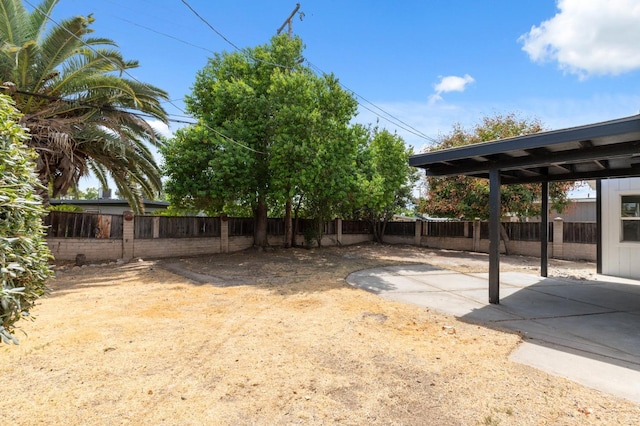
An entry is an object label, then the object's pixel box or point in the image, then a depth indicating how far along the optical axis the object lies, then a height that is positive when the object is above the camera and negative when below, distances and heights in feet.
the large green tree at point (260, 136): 35.86 +9.26
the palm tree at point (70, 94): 25.41 +10.48
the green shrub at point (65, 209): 35.00 +0.53
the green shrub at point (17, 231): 5.90 -0.36
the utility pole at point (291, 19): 46.37 +28.58
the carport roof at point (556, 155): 14.48 +3.82
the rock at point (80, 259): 33.21 -4.63
